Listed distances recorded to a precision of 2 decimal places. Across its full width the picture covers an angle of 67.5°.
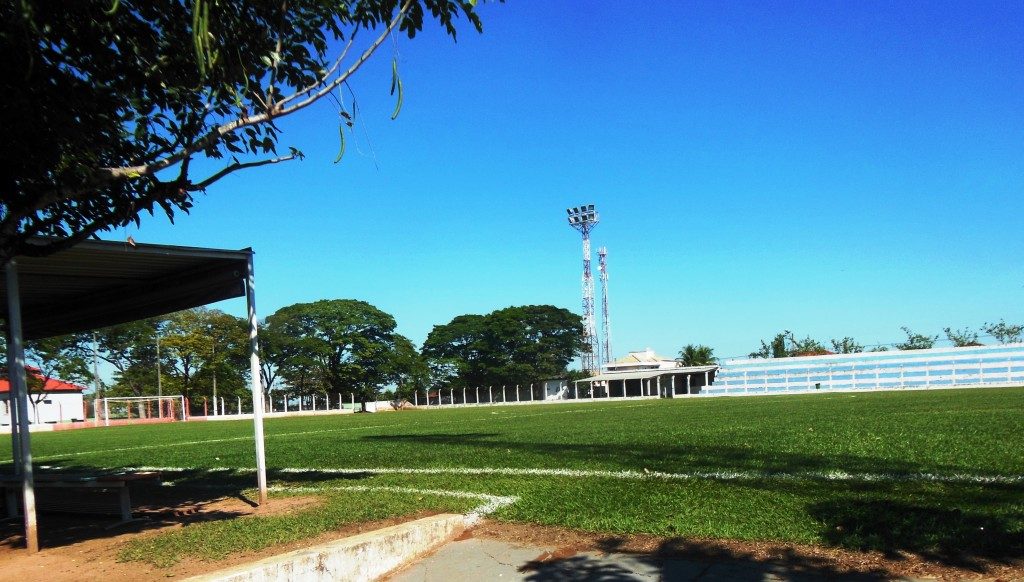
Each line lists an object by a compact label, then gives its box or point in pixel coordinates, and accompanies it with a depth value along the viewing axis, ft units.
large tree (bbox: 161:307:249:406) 206.18
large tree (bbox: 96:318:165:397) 165.37
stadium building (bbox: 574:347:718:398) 226.77
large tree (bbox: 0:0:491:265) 17.06
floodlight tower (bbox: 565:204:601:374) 267.18
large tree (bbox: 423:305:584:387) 257.96
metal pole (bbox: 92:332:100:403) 165.50
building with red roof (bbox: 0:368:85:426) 208.74
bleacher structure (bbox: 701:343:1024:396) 181.57
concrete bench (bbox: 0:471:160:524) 22.99
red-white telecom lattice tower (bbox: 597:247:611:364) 276.41
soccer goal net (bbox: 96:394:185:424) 169.07
